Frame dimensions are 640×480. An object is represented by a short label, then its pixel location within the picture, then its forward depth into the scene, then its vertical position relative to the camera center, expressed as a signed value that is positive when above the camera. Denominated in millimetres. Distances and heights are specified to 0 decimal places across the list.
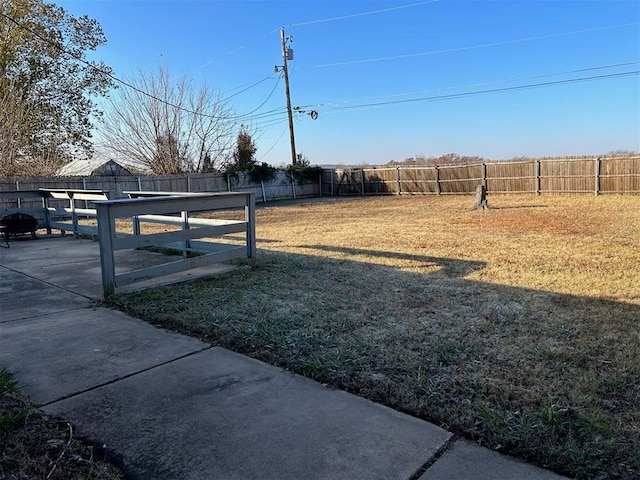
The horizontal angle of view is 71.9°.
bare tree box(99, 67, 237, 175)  22109 +3416
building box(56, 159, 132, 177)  21312 +1986
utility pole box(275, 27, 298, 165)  26234 +7776
